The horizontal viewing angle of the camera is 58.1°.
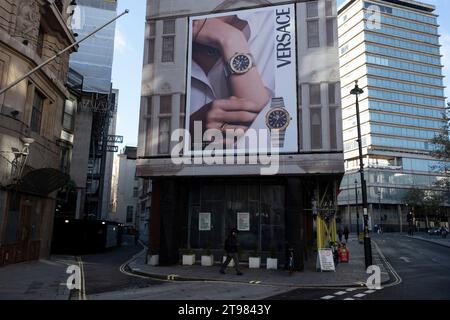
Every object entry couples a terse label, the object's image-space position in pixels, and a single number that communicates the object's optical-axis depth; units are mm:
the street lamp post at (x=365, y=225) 19250
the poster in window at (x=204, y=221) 22531
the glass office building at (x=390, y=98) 94188
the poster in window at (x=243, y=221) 22031
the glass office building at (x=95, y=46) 53000
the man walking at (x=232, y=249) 17734
